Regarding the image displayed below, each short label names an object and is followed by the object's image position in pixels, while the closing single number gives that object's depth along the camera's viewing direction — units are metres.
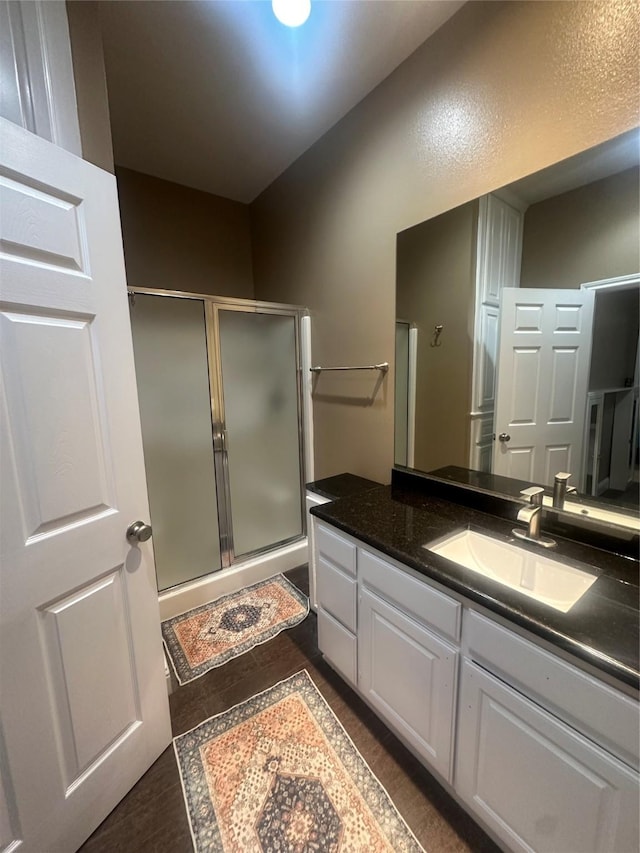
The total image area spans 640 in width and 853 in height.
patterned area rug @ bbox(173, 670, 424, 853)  1.05
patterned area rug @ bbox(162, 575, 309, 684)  1.74
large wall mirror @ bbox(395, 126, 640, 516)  1.08
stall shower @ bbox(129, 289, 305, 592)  1.94
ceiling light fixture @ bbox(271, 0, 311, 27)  1.18
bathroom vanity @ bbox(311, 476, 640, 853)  0.73
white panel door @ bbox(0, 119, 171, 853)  0.85
